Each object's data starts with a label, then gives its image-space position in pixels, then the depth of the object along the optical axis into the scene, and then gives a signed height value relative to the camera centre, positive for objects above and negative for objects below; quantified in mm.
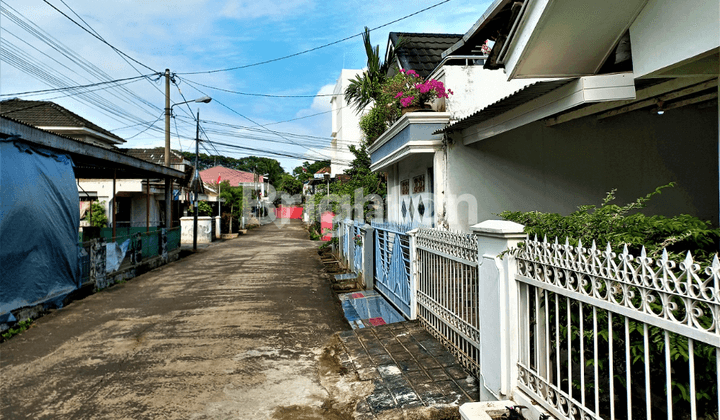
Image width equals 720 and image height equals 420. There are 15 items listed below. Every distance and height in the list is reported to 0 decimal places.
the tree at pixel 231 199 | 31533 +1153
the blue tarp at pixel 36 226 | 6770 -136
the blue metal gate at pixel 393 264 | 6188 -825
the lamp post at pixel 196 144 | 17769 +3217
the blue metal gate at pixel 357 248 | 9531 -784
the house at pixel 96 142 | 20281 +3815
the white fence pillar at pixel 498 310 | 2998 -716
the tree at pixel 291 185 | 56531 +3680
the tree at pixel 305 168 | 59656 +7600
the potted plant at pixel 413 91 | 8211 +2292
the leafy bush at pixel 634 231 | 2588 -150
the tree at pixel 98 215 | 19952 +113
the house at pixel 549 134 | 4734 +1251
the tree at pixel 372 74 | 12070 +3834
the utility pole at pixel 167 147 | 16766 +2790
